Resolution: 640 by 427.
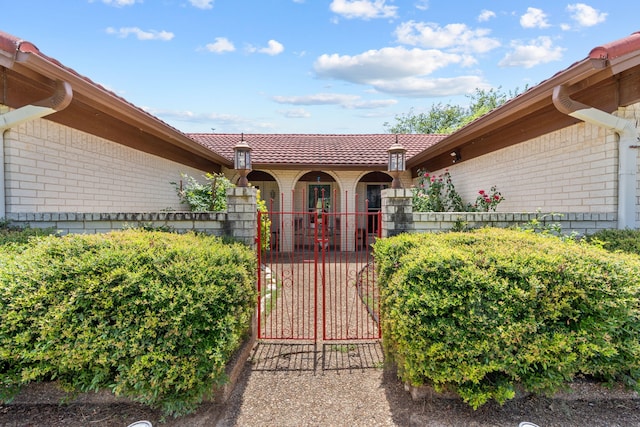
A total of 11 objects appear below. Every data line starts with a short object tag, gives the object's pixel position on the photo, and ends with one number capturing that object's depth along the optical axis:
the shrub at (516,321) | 2.47
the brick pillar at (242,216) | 4.24
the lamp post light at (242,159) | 4.52
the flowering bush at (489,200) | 6.62
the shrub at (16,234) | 3.52
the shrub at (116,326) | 2.46
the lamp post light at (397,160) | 4.54
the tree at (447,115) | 26.84
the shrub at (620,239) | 3.67
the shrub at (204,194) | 8.15
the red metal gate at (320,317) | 4.49
